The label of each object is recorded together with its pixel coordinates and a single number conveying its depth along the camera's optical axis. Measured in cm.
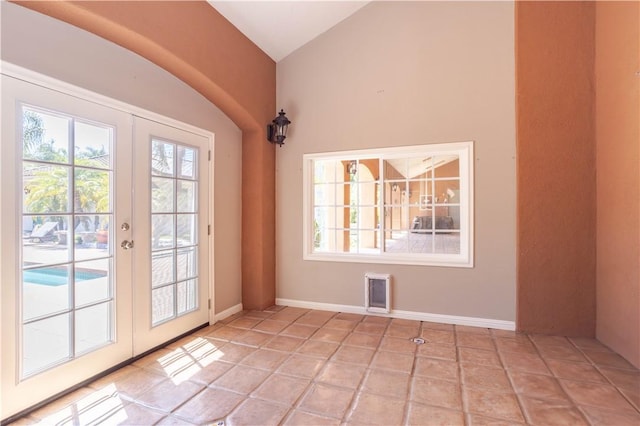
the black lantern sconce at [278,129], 367
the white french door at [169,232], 253
